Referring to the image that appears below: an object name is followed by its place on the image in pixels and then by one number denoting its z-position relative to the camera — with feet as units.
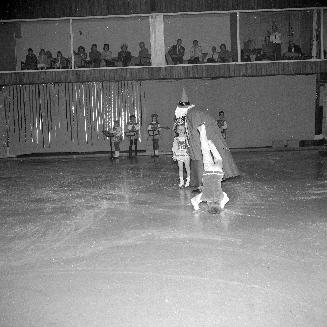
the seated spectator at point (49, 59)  56.90
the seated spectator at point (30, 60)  55.93
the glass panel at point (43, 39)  60.08
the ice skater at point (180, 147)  31.71
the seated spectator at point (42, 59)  56.49
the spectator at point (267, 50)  56.32
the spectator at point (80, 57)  57.08
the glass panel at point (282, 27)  60.90
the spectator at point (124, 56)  56.49
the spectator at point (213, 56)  55.97
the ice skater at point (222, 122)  55.06
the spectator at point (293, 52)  55.93
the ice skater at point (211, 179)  24.59
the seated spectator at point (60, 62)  56.59
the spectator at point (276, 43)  56.44
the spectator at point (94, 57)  55.98
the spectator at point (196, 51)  56.18
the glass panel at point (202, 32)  59.82
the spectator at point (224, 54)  55.88
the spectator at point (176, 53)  56.13
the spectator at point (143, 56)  56.29
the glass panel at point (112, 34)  60.03
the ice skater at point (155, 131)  52.16
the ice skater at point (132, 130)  53.62
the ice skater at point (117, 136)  53.36
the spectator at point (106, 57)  56.08
